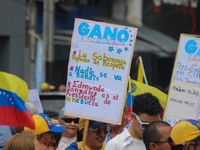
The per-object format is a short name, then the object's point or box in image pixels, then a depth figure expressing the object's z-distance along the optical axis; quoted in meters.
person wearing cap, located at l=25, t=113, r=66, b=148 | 13.89
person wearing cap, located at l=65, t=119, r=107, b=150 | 14.93
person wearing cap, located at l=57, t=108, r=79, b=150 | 15.77
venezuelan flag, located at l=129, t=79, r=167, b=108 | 15.52
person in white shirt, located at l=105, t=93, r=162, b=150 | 12.70
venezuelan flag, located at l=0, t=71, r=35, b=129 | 12.19
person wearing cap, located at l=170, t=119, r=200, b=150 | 12.02
